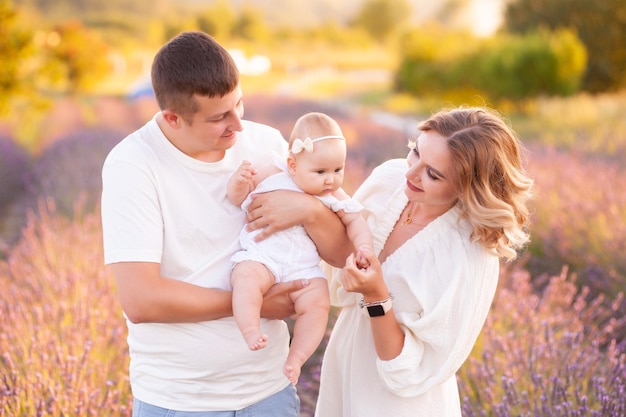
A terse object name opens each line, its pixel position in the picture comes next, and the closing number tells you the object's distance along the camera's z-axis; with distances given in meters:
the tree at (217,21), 68.25
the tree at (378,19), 89.00
